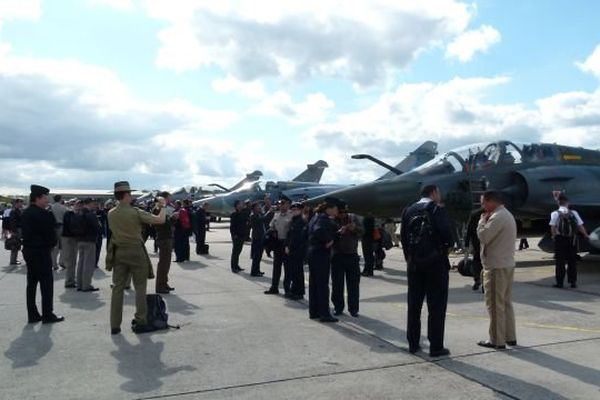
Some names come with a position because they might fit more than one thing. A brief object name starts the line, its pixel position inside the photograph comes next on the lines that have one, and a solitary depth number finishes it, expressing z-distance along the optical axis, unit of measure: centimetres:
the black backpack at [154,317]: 660
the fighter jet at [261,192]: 2780
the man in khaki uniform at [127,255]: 662
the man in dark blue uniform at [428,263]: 536
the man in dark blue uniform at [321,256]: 712
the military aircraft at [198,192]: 4212
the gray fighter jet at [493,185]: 1141
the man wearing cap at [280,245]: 919
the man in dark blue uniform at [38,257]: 711
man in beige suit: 572
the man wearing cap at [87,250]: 983
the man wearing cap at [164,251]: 962
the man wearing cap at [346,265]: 738
